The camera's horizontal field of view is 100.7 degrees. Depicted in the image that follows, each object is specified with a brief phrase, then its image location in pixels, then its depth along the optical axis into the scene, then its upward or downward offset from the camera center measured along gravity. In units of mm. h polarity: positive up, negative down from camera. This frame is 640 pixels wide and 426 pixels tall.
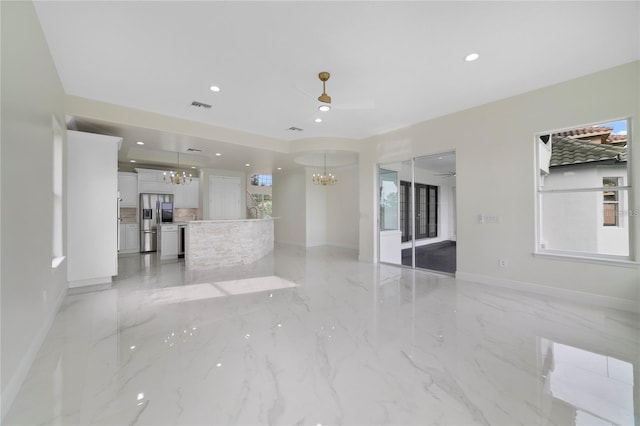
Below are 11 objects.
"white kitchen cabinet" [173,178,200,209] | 8891 +613
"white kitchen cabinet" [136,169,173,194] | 8211 +971
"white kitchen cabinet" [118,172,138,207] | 7969 +762
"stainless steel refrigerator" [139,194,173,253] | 8000 -88
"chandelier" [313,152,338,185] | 7465 +977
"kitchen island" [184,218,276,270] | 5969 -726
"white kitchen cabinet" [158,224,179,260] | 7008 -748
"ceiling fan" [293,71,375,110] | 3305 +1828
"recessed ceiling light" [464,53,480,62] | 3084 +1832
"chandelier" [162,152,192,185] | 7149 +1048
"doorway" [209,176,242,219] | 9289 +566
